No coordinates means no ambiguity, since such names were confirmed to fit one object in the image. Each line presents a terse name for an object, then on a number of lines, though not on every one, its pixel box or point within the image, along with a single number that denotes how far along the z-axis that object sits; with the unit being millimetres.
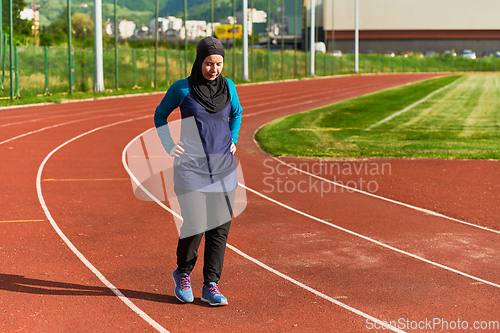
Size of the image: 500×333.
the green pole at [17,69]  29953
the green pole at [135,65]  42062
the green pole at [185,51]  45450
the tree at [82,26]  114562
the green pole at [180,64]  47269
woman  4961
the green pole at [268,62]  61906
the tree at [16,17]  62559
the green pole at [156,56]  40331
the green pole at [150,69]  43938
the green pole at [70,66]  33044
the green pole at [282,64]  64325
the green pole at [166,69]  45800
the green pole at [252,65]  57375
